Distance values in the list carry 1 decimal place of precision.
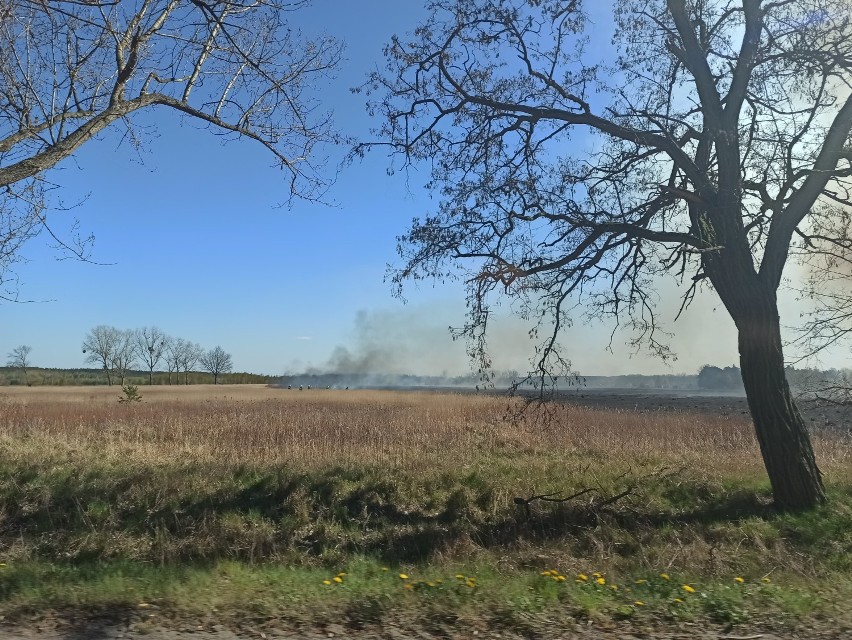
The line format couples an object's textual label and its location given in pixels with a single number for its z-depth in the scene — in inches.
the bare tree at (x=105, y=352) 3663.9
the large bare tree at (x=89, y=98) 293.9
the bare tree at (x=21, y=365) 4096.0
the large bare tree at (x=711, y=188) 405.7
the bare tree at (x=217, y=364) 4791.8
